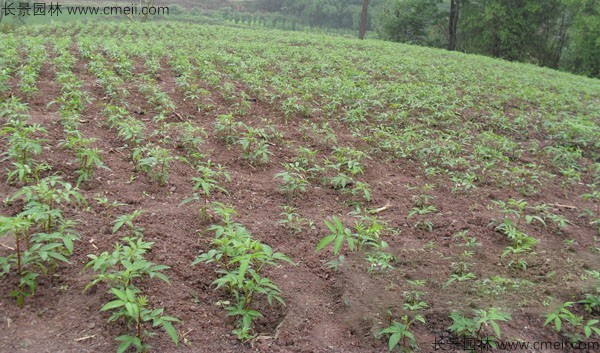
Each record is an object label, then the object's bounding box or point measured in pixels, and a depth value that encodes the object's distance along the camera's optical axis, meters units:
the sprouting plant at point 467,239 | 2.97
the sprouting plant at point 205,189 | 2.89
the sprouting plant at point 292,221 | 2.96
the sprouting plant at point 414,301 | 2.27
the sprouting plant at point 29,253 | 2.04
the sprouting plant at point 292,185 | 3.42
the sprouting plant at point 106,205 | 2.76
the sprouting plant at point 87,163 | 3.10
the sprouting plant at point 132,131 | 3.83
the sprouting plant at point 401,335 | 2.04
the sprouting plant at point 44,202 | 2.29
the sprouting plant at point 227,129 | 4.41
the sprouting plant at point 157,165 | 3.30
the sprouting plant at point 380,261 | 2.59
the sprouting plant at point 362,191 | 3.43
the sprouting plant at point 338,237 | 2.15
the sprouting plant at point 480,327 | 2.10
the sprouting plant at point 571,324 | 2.17
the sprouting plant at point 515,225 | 2.95
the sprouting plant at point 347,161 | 3.88
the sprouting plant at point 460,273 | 2.54
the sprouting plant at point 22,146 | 3.05
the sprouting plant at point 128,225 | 2.49
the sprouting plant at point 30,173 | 2.89
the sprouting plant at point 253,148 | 3.99
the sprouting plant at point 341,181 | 3.58
